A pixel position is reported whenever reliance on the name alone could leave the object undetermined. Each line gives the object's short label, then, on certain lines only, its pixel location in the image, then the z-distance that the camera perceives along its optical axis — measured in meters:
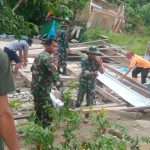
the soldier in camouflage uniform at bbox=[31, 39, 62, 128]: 4.00
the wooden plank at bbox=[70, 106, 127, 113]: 4.98
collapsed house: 12.05
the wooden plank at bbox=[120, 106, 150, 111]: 5.45
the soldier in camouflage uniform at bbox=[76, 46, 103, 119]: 5.38
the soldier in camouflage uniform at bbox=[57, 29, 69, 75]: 7.26
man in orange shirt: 6.79
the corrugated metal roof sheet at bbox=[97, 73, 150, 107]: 5.81
